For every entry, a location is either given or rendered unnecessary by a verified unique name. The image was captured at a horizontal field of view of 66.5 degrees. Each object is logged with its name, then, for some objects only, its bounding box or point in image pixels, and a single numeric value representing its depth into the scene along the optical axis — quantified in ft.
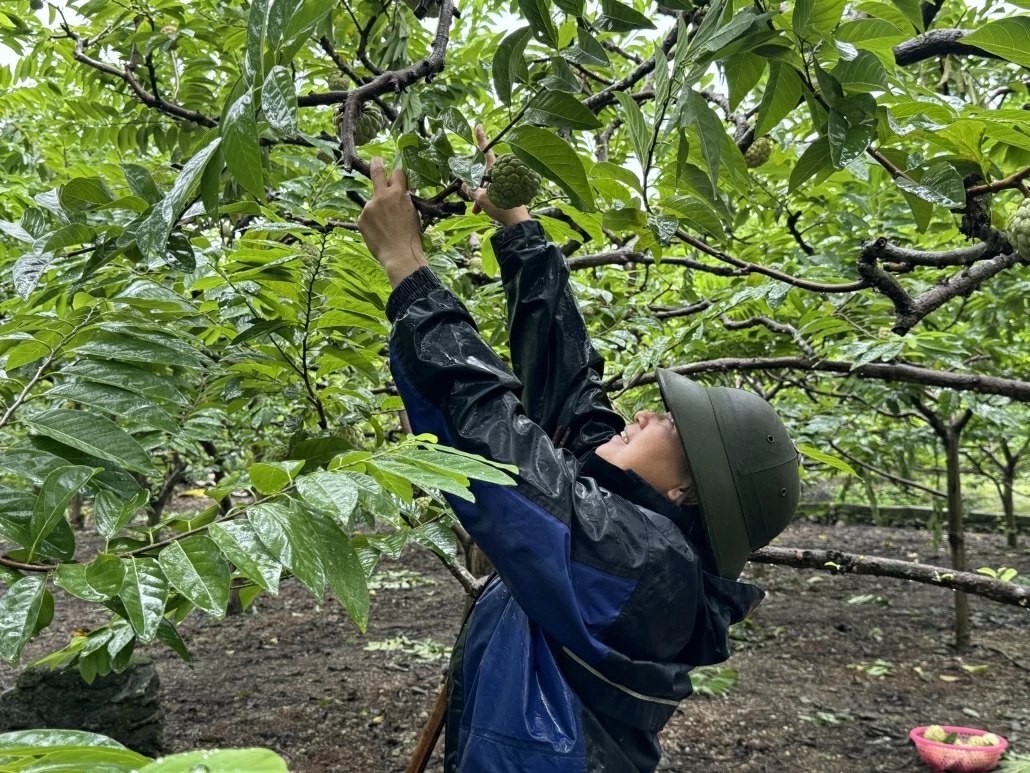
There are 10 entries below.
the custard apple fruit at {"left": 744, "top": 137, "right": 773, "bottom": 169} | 8.88
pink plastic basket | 11.44
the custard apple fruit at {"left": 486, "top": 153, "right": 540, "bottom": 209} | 4.50
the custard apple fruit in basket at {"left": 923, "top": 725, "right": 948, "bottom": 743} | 12.35
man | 4.58
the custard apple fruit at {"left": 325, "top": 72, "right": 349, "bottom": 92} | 9.61
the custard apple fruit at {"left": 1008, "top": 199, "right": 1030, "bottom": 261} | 4.78
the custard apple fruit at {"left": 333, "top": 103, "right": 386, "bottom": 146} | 7.55
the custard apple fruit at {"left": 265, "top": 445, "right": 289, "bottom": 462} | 6.24
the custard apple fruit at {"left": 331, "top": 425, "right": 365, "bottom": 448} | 6.79
